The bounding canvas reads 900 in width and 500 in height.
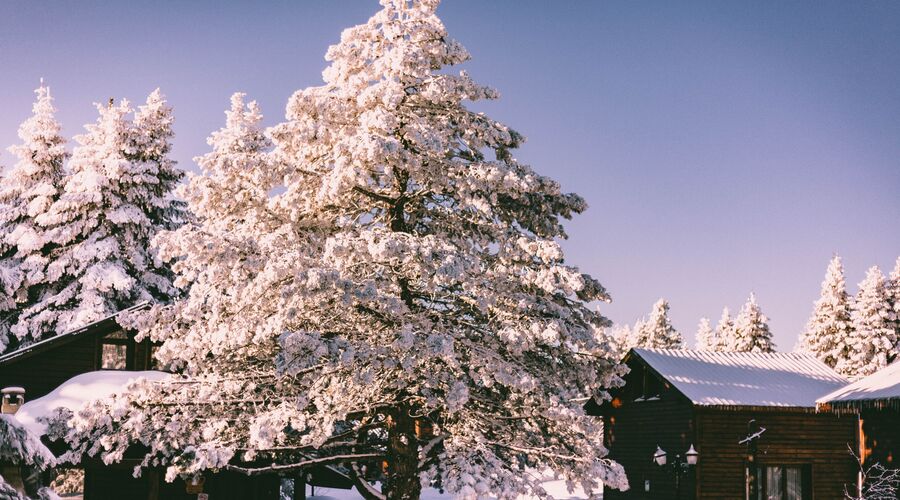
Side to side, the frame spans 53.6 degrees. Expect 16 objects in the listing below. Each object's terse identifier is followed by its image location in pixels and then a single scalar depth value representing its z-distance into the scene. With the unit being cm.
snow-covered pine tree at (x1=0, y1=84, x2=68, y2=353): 3347
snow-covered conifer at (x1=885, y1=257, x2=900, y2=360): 5434
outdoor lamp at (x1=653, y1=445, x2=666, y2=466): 2323
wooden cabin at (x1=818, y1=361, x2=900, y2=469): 2341
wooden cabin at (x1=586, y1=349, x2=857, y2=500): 2688
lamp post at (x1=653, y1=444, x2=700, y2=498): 2302
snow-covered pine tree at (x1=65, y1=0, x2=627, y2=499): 1582
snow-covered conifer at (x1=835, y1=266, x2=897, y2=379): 5347
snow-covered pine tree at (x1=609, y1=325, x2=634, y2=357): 9886
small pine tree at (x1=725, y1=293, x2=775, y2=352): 5901
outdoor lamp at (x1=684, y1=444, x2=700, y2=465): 2294
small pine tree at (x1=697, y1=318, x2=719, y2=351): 8400
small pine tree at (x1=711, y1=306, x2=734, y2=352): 7269
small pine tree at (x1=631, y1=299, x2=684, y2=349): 7081
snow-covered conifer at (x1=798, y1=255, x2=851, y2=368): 5709
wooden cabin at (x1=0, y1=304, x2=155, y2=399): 2395
